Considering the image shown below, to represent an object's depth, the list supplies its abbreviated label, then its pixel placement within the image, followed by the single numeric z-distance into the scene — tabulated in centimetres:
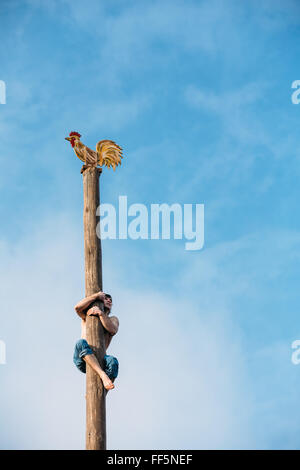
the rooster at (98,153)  1187
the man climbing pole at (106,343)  1014
